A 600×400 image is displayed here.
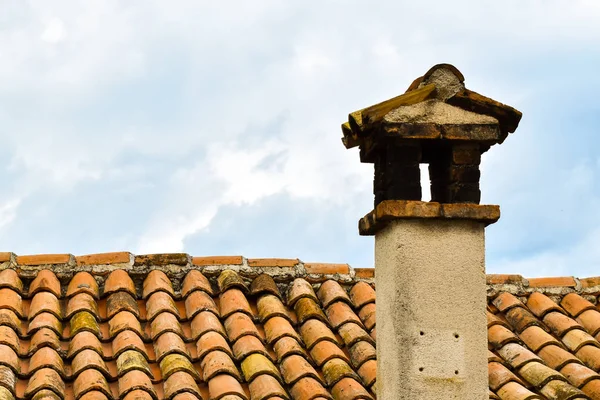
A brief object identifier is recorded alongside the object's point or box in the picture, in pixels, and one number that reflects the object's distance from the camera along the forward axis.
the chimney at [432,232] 10.73
